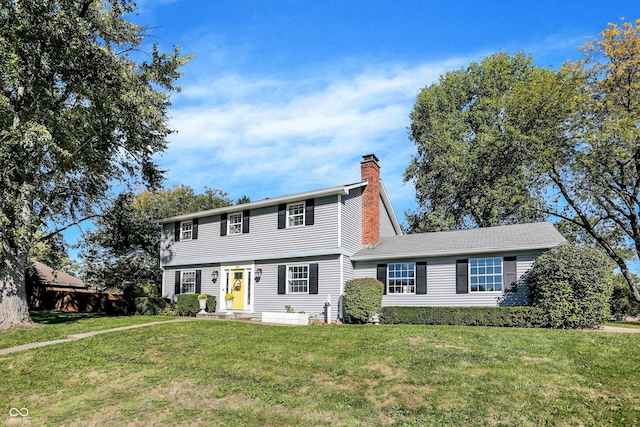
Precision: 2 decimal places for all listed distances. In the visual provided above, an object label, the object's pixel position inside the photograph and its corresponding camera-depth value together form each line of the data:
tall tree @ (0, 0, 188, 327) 15.14
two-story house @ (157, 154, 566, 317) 17.09
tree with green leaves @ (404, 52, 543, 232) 27.97
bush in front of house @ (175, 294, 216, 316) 21.34
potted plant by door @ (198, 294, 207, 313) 21.03
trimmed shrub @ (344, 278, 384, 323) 17.53
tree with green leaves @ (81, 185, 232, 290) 29.81
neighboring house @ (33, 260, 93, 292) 36.01
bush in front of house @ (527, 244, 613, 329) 14.18
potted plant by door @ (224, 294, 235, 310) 21.24
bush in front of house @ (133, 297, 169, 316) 21.94
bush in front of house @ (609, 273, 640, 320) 23.73
